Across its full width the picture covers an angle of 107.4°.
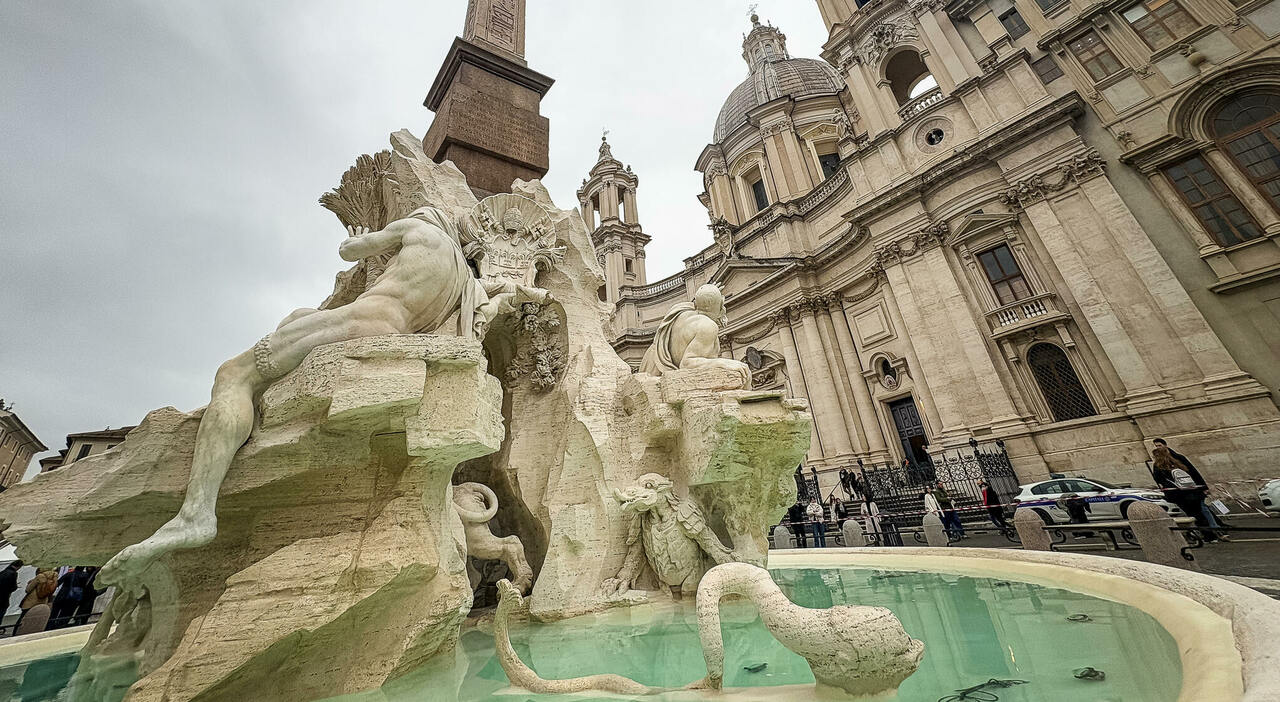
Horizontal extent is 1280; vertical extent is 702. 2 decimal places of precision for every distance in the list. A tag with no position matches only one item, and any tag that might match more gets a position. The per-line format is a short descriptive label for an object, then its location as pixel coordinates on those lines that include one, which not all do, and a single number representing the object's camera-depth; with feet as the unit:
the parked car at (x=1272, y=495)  23.73
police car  26.66
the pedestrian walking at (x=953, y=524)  28.14
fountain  7.10
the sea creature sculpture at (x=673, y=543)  13.62
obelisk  20.84
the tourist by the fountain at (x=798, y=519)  29.73
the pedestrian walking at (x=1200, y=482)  19.65
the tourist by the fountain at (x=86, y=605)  20.33
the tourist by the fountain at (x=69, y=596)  21.61
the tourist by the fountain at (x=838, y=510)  39.69
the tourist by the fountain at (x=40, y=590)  19.92
